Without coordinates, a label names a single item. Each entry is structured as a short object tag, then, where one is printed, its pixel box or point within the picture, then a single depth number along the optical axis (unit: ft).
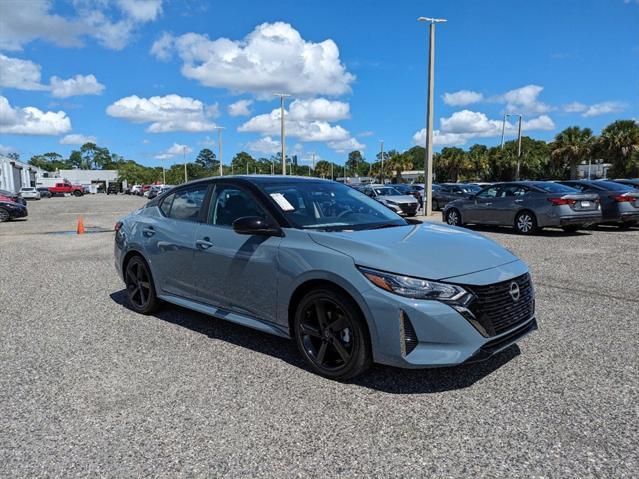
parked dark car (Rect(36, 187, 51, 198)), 206.69
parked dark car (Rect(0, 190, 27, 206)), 71.26
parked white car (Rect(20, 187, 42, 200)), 171.74
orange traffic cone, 48.93
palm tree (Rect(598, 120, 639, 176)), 123.85
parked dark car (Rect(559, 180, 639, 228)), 42.32
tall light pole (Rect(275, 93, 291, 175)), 117.60
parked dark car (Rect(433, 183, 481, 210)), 76.28
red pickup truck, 234.68
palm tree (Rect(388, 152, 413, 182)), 268.21
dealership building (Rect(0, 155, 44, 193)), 210.61
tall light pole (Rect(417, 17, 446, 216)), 65.51
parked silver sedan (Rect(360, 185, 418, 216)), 65.82
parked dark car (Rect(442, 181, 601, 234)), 39.19
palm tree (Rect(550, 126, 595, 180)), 138.76
